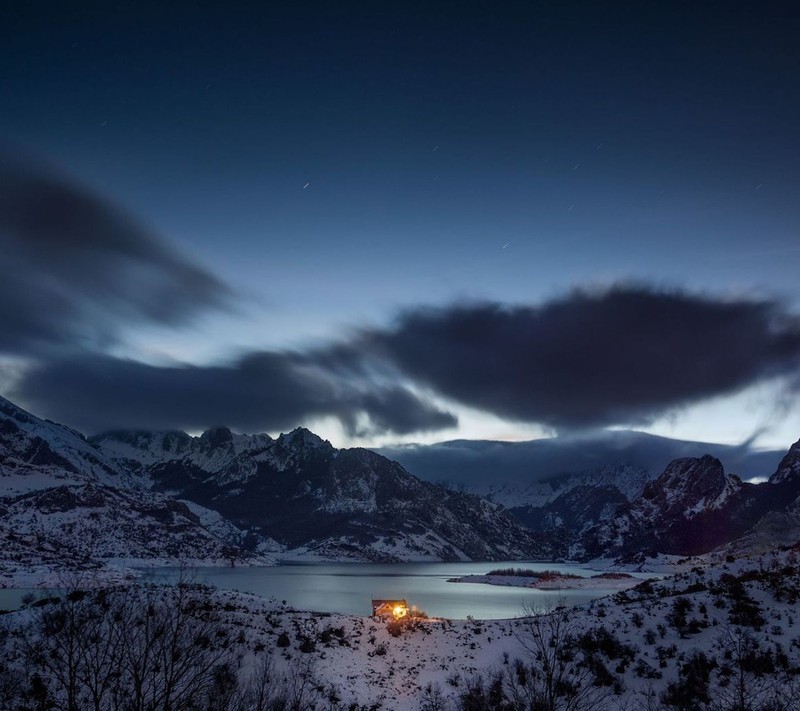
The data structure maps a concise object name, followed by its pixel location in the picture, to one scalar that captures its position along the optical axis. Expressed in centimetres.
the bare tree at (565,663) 3881
